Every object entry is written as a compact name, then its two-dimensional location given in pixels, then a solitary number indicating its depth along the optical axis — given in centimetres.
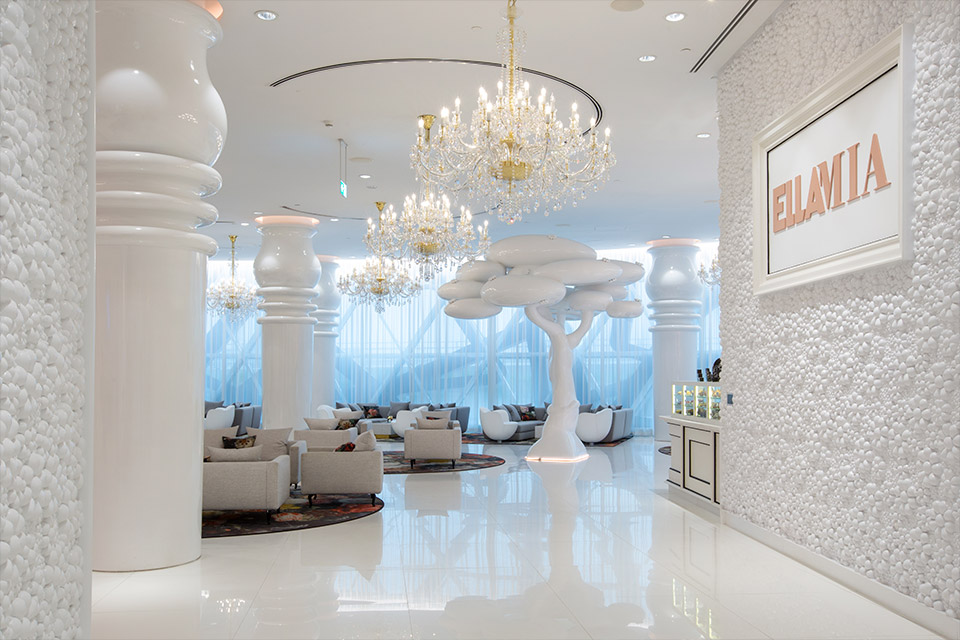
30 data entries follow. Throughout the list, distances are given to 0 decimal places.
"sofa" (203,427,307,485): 855
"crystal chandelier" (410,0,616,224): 592
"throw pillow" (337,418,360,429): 1119
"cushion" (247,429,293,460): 854
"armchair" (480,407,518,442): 1531
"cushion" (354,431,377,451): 841
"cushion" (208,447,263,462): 752
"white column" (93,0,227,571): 554
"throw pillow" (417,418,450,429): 1162
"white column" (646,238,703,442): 1667
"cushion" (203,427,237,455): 905
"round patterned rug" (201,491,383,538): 706
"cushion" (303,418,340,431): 1089
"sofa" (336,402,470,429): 1700
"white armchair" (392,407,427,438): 1598
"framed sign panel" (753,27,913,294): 455
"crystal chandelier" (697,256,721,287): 1561
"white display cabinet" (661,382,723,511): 766
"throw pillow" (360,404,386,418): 1755
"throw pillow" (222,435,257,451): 841
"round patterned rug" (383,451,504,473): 1118
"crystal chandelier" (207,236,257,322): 1734
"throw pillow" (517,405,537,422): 1656
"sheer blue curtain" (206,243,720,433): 1856
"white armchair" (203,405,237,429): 1577
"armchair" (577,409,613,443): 1486
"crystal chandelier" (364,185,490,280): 961
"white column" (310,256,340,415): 1777
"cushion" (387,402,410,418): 1767
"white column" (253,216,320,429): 1400
